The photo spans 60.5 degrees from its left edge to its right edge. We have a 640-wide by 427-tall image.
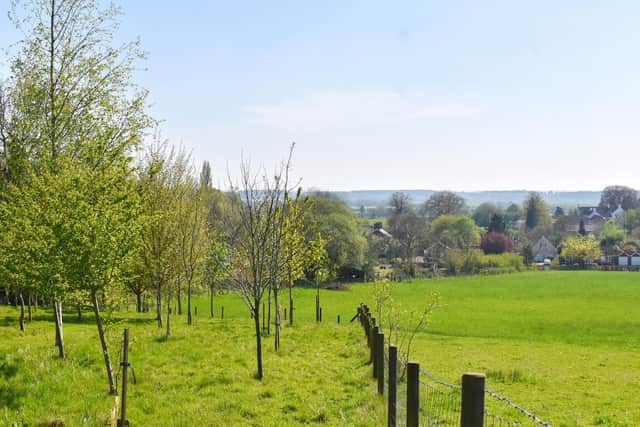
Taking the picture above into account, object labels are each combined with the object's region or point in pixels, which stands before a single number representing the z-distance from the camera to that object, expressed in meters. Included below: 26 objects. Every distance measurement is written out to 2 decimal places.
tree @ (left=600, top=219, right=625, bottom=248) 126.62
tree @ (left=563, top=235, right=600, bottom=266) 107.12
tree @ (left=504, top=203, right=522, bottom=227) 189.62
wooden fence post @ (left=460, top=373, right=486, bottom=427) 4.23
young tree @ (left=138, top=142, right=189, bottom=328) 23.52
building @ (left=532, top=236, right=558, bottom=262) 133.38
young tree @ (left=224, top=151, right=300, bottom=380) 14.59
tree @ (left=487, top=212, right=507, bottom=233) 128.12
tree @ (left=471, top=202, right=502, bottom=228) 187.99
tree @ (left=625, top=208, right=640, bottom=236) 135.54
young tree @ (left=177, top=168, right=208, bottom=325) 25.11
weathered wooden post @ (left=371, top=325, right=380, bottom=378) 12.47
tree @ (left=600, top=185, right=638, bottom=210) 194.62
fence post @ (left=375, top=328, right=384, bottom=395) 10.26
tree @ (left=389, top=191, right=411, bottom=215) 138.62
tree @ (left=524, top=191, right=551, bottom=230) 149.75
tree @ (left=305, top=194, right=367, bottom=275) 68.38
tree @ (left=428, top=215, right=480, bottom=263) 106.81
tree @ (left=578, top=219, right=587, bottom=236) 150.38
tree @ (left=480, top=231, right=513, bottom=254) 114.50
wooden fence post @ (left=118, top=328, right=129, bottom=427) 9.32
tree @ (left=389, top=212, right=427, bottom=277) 101.44
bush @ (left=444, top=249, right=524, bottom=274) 92.50
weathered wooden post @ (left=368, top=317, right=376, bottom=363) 13.53
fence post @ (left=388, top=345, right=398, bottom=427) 8.07
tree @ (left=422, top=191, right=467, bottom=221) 155.75
